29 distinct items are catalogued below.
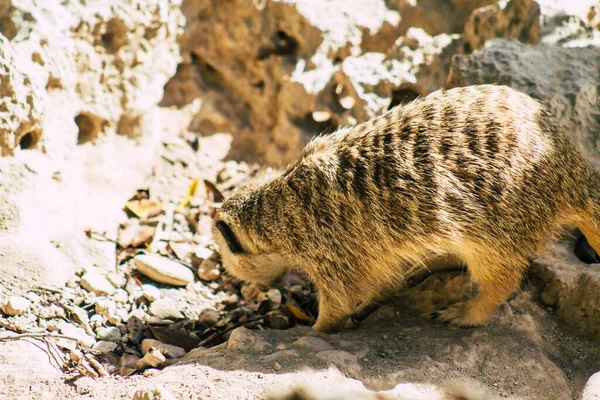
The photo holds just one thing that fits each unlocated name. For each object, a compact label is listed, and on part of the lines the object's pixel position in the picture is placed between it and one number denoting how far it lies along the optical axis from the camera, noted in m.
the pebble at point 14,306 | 6.11
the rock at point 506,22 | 8.02
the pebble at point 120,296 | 6.95
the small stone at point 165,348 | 6.12
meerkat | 5.70
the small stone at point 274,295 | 7.47
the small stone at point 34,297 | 6.35
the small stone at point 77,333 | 6.14
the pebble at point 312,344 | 5.80
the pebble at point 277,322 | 6.93
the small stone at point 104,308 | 6.64
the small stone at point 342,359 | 5.45
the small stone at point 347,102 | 8.62
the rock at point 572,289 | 5.91
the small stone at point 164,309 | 6.95
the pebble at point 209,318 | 7.03
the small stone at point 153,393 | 4.68
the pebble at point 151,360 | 5.85
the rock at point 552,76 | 6.88
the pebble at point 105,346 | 6.17
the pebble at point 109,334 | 6.39
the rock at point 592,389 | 4.63
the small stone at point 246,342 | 5.80
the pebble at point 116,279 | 7.12
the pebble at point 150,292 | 7.07
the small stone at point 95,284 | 6.82
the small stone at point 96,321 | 6.50
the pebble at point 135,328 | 6.47
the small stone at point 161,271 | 7.36
